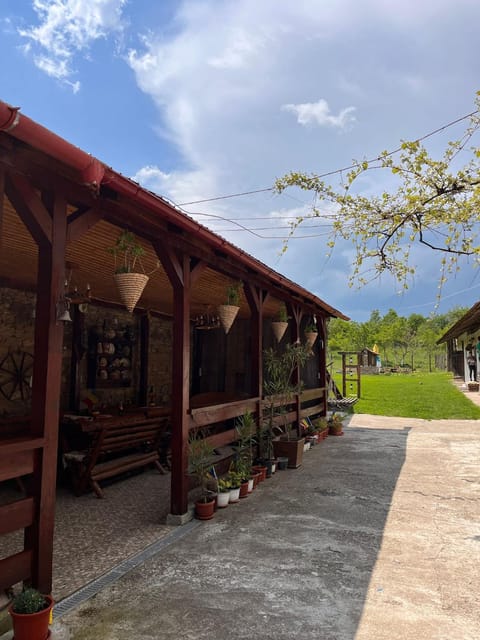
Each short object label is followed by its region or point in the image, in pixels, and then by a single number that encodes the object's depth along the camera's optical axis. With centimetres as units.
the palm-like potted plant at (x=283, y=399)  588
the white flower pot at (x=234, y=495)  429
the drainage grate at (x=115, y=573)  240
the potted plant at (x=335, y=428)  862
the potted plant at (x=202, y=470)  383
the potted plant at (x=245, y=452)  467
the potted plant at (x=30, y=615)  195
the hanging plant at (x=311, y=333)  809
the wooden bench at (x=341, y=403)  1140
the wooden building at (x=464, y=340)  1188
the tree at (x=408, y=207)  343
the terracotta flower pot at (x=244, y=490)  446
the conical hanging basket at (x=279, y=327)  659
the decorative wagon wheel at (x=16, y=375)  534
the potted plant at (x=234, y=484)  430
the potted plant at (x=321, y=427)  803
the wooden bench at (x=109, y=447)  450
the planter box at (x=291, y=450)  588
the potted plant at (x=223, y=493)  412
